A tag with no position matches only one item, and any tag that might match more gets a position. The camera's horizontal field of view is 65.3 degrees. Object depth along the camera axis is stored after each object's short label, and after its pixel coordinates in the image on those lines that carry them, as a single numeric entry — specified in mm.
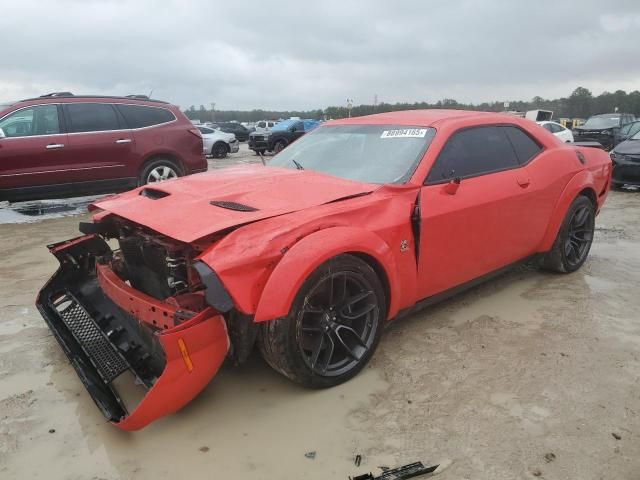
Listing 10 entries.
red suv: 7020
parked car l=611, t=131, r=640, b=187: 9797
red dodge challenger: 2391
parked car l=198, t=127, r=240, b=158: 19062
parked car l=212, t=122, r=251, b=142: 34625
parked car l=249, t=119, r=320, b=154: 20422
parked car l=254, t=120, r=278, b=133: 35269
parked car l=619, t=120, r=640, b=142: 12585
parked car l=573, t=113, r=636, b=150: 16875
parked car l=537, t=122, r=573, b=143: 16091
